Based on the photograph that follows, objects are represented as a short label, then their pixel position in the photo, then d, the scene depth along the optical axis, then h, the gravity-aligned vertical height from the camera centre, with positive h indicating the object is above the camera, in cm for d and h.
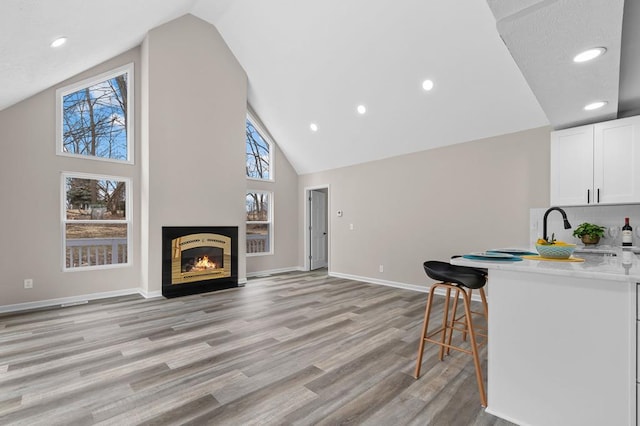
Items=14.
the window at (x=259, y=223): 700 -30
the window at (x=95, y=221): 462 -16
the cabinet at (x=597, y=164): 325 +51
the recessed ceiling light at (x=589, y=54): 203 +105
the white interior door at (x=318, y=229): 757 -49
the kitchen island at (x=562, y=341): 156 -74
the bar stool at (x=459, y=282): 210 -52
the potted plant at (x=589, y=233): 355 -27
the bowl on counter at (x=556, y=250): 199 -27
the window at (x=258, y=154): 694 +129
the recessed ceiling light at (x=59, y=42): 305 +170
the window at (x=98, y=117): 463 +148
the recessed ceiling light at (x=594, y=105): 298 +102
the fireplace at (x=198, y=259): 506 -85
